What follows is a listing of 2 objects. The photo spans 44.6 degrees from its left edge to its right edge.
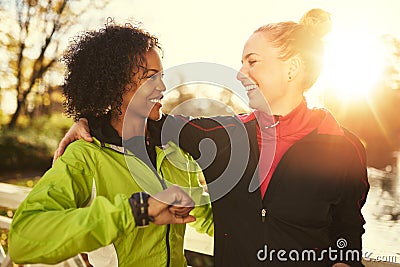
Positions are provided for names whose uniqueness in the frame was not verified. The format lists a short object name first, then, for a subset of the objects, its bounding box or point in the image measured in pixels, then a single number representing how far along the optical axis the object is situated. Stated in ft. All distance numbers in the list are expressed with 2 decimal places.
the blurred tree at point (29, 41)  19.97
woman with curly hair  3.59
